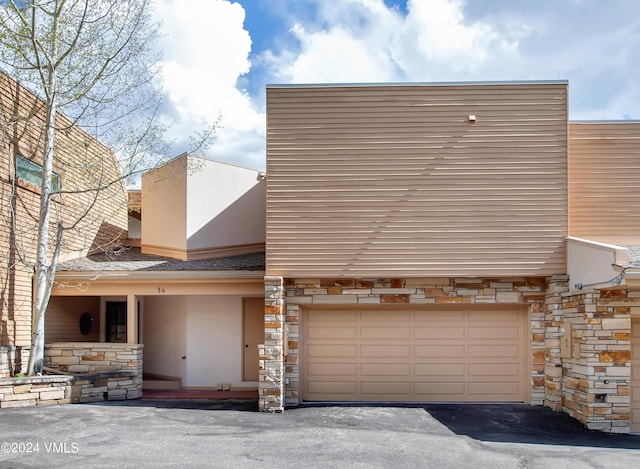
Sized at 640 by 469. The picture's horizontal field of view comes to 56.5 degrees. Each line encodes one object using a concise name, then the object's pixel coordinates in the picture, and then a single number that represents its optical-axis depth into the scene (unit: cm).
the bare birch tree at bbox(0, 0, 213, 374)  1071
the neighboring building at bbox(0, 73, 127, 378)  1088
